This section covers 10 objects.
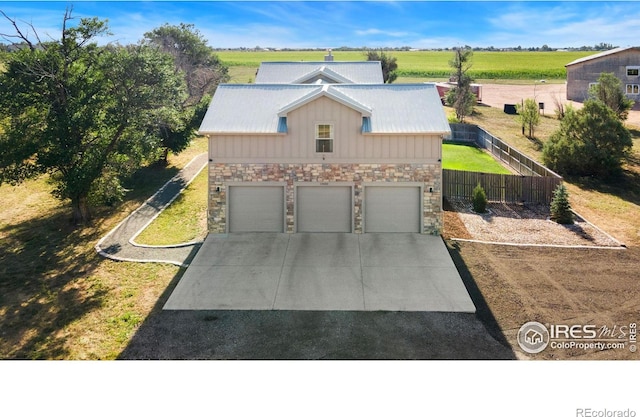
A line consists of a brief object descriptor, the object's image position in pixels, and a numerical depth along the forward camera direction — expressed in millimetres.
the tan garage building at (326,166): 17406
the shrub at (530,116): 33562
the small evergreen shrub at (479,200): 20656
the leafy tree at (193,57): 47656
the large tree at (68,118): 18219
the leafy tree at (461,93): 40562
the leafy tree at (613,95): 32781
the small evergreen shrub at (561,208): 19266
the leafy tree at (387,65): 57062
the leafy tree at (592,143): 25141
